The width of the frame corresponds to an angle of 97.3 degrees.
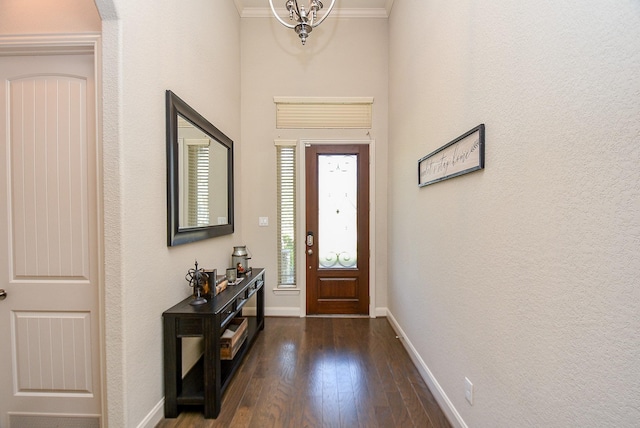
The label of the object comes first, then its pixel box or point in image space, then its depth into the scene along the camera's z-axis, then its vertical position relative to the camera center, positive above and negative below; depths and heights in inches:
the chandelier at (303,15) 79.2 +56.2
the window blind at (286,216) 148.6 -2.5
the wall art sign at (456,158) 58.5 +13.1
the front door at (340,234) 148.6 -12.1
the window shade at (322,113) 146.3 +51.1
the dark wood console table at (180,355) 74.4 -38.2
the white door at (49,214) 66.4 -0.4
